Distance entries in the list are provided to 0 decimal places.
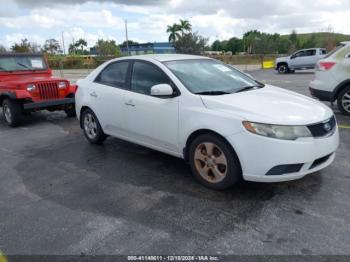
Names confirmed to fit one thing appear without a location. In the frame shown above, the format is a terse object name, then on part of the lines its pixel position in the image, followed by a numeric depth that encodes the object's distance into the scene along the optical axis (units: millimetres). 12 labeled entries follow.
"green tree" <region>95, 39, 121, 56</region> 57975
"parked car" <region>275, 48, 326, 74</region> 23078
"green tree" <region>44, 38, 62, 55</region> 56528
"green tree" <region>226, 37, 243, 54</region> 90750
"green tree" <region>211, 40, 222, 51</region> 98125
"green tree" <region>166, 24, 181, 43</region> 61500
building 91425
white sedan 3285
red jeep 7660
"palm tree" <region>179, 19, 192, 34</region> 61500
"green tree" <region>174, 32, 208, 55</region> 46656
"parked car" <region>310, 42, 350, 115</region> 7133
